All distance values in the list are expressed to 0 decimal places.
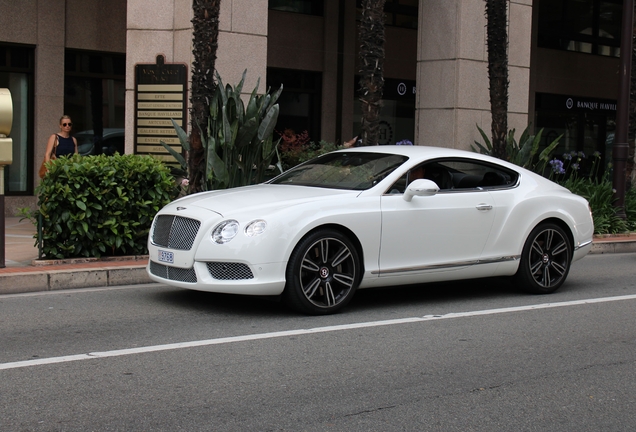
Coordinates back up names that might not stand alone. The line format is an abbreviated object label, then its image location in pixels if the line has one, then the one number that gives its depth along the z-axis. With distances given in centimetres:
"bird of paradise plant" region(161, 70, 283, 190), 1191
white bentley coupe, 766
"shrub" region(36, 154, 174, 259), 1005
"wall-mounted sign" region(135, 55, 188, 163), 1406
